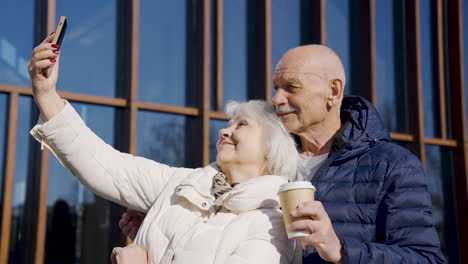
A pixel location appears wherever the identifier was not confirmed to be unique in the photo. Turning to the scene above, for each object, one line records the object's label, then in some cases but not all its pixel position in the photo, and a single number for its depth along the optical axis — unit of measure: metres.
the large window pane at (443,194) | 6.37
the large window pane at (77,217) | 4.52
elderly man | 2.05
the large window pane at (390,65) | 6.35
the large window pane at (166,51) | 5.16
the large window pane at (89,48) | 4.80
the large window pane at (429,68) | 6.59
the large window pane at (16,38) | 4.50
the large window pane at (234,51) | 5.49
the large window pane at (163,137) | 5.02
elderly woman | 2.12
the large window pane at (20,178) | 4.35
